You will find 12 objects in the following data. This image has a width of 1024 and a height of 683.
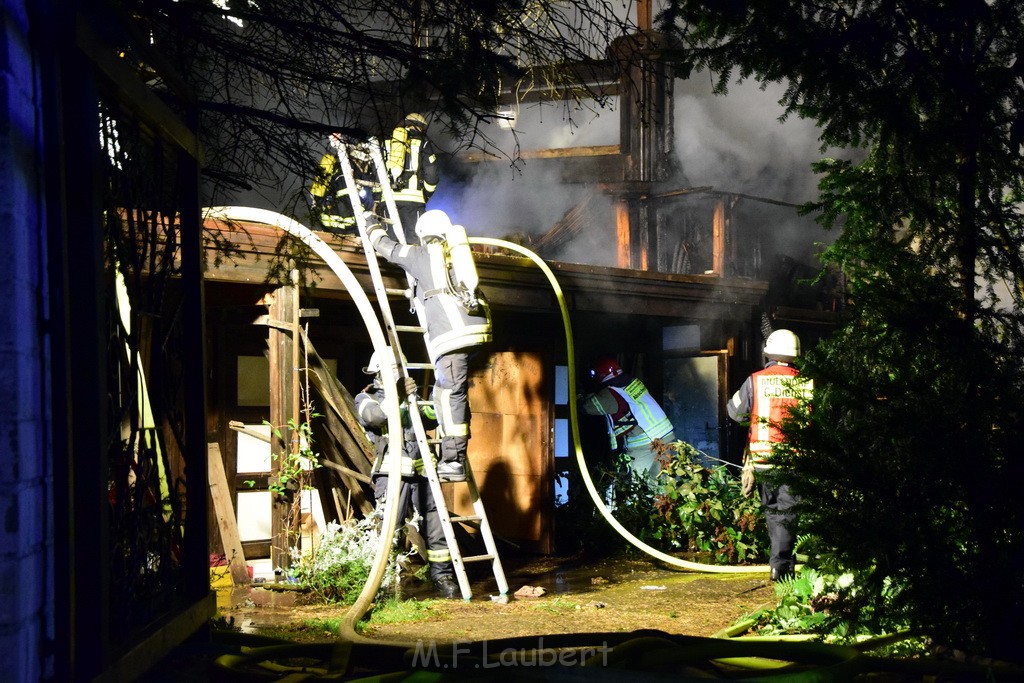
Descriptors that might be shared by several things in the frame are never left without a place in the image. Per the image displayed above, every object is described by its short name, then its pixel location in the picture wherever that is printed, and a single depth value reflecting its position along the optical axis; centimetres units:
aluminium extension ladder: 791
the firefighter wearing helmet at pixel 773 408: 840
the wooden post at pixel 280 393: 845
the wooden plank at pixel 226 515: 847
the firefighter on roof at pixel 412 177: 886
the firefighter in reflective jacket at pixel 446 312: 793
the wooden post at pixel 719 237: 1589
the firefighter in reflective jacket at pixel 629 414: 1209
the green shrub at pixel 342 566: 798
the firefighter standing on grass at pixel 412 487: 827
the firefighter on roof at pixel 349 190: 782
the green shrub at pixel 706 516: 1025
